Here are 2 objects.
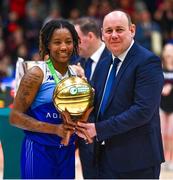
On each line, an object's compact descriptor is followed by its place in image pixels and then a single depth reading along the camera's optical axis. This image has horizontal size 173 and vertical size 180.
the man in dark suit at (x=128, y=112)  5.64
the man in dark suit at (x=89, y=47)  7.82
